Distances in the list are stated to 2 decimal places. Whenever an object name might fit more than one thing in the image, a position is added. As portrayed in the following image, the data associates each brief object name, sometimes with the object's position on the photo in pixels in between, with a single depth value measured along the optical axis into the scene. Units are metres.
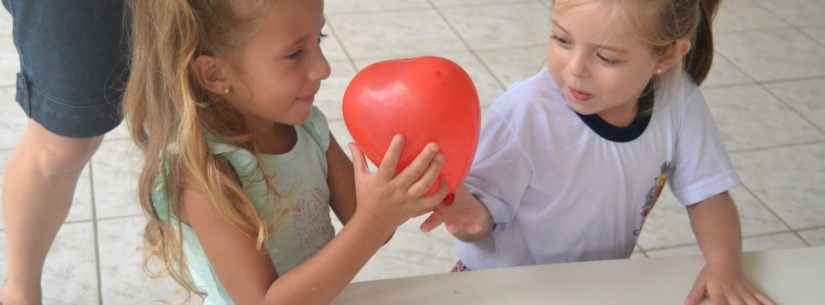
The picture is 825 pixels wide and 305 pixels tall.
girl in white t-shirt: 1.19
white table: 1.02
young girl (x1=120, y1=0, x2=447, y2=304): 1.00
